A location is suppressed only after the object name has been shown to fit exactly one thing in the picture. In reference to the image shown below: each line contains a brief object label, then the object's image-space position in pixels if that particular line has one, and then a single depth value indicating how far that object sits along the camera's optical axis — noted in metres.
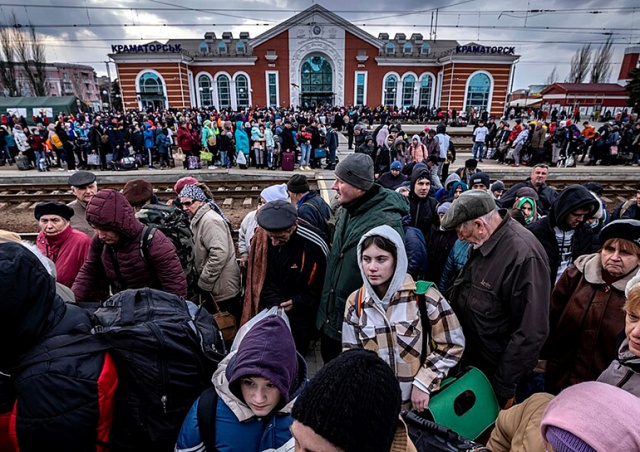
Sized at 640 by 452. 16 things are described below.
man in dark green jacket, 2.86
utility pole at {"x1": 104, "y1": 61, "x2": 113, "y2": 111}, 36.48
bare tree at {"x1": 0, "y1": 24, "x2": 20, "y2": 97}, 40.16
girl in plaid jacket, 2.29
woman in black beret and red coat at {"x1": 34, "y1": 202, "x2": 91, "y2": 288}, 3.20
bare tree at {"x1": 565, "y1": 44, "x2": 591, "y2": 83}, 59.12
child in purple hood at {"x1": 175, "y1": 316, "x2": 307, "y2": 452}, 1.78
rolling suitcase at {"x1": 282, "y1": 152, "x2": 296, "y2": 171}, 12.94
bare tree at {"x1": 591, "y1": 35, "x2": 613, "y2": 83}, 56.59
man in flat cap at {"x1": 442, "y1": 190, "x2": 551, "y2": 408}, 2.26
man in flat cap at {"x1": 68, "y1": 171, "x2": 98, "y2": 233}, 4.24
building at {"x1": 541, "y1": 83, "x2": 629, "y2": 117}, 43.75
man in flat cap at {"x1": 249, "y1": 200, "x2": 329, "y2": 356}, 3.13
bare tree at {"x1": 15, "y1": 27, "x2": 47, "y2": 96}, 41.94
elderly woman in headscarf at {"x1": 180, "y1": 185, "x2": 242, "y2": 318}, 3.59
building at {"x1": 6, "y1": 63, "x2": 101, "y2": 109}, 65.94
